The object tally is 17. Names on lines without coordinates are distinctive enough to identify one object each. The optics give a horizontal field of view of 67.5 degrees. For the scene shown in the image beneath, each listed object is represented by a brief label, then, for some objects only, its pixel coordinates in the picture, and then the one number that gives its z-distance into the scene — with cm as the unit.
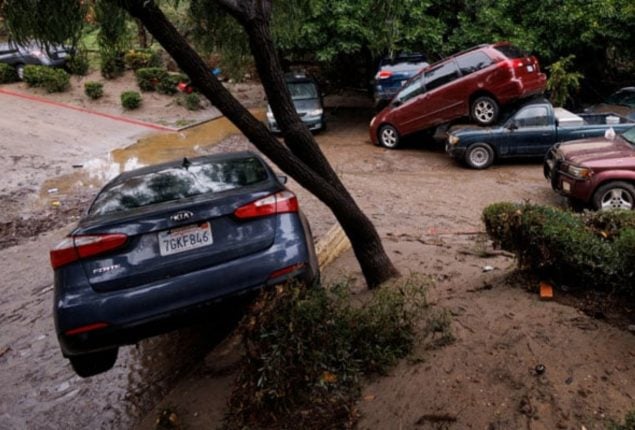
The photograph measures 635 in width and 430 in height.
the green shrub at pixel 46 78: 1830
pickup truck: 1002
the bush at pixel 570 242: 310
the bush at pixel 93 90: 1798
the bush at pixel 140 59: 2034
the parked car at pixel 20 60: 1908
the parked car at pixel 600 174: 720
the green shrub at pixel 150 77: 1881
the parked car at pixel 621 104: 1109
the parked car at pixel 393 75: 1450
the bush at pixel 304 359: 259
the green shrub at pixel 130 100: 1752
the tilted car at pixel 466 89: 1098
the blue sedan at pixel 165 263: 305
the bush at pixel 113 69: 1926
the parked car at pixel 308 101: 1497
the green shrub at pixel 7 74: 1898
